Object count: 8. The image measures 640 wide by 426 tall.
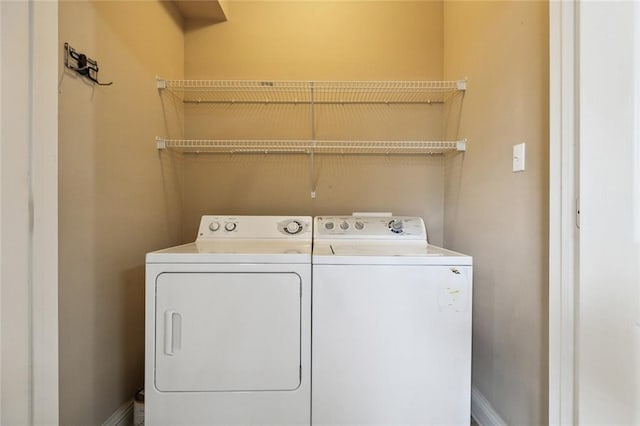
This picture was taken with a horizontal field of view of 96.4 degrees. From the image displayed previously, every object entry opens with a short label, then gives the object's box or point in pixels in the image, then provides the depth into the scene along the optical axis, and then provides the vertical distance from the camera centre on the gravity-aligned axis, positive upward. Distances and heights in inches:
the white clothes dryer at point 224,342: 46.4 -21.3
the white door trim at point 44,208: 30.1 +0.3
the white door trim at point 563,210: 35.4 +0.5
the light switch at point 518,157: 46.9 +9.3
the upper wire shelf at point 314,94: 81.0 +34.0
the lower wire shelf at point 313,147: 79.4 +18.3
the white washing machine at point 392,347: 46.7 -21.9
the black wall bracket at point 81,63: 43.8 +23.8
